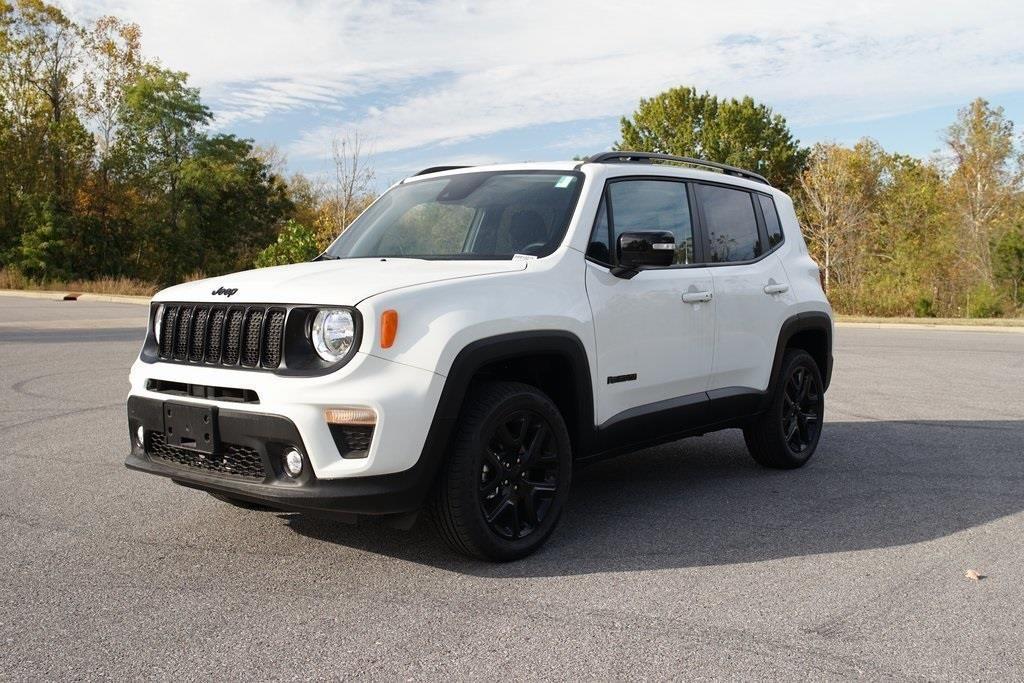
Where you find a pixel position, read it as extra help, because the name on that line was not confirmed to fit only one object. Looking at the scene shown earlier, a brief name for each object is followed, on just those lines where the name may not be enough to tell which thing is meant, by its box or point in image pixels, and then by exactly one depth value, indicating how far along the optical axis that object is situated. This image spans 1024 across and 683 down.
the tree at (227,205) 51.38
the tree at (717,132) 59.31
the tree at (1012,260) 30.79
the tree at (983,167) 50.19
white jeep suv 4.05
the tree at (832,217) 46.66
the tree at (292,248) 27.09
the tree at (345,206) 38.81
